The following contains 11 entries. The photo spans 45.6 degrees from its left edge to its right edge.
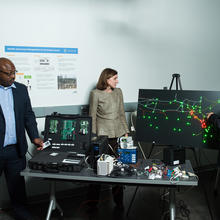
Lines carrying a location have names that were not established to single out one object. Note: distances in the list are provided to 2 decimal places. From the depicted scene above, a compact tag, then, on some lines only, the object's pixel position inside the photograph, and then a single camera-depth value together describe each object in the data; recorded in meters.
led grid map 2.53
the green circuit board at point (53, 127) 2.38
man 2.30
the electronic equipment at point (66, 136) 2.29
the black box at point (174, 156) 2.22
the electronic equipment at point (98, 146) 2.16
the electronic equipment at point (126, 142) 2.29
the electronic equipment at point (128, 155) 2.26
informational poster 2.90
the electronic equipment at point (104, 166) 2.01
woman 2.96
